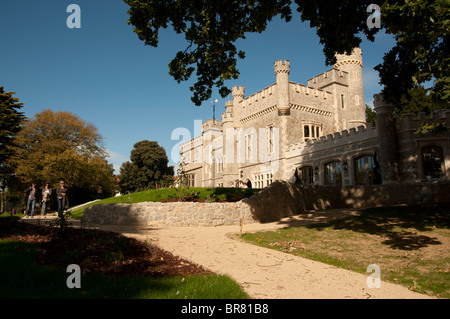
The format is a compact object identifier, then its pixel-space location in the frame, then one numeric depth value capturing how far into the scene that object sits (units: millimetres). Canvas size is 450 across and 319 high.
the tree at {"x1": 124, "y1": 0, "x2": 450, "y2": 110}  8836
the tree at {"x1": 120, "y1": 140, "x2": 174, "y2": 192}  48062
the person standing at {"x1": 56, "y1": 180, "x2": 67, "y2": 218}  13949
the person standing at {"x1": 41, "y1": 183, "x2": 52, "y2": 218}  15852
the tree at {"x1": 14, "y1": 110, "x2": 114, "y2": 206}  28653
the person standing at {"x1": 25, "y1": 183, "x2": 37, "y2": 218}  15698
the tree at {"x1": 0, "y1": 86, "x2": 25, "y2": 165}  29547
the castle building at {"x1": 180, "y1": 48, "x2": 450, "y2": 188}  19328
